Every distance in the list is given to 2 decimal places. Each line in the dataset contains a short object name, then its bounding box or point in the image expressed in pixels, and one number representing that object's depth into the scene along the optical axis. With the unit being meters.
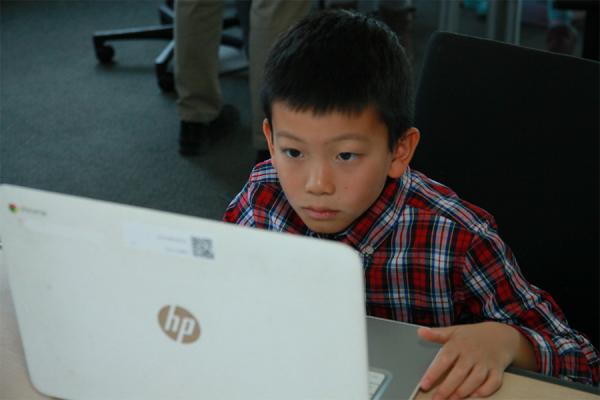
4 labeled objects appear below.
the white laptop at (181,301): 1.17
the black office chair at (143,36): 3.97
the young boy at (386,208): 1.47
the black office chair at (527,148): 1.56
